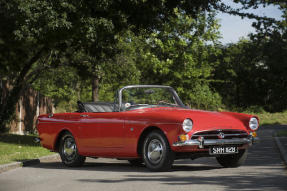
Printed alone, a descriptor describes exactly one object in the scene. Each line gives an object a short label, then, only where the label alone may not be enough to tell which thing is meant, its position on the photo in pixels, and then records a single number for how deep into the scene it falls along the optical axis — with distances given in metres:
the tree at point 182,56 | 71.10
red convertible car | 13.55
